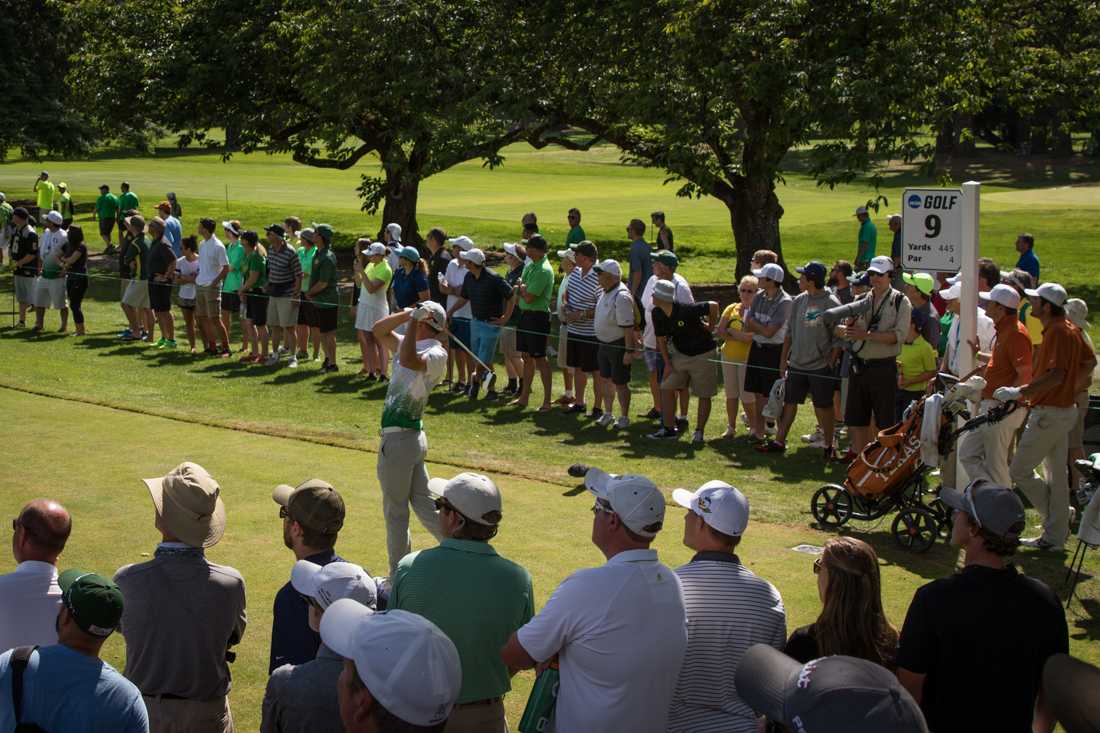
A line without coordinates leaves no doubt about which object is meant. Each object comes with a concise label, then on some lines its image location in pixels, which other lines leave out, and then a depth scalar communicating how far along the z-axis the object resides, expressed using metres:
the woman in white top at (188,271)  20.34
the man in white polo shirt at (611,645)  5.02
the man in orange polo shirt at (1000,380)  10.78
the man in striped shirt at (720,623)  5.34
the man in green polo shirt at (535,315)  16.62
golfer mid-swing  9.07
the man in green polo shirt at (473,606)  5.59
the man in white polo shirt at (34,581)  5.57
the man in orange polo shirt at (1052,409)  10.52
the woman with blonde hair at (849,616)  5.11
